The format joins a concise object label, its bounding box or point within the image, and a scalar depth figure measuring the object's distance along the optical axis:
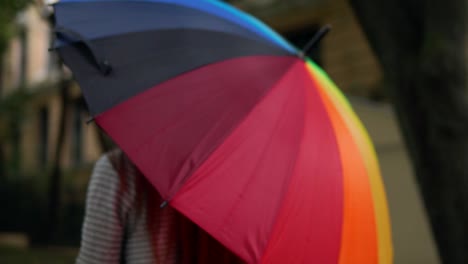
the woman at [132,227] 2.05
